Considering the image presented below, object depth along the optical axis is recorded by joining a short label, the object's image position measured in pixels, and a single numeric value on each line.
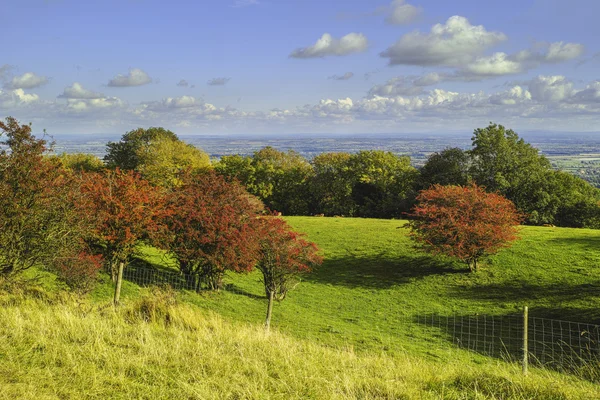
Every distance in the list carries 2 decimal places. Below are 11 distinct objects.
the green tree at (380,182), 52.03
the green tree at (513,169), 43.22
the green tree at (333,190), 52.66
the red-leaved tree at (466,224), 21.67
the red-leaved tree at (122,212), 15.48
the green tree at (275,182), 55.22
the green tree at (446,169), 47.41
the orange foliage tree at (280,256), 15.81
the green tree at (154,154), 50.94
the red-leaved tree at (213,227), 16.70
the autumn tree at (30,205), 9.66
